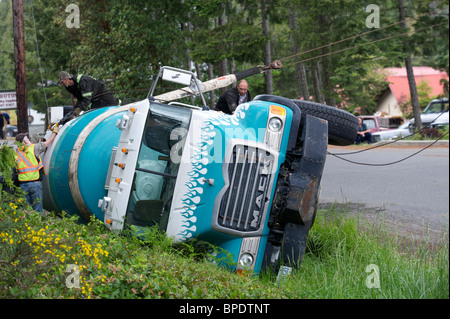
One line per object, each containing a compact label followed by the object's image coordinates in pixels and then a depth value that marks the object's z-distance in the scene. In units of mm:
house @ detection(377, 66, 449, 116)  50500
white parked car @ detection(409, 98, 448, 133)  30505
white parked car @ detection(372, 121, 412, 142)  28562
